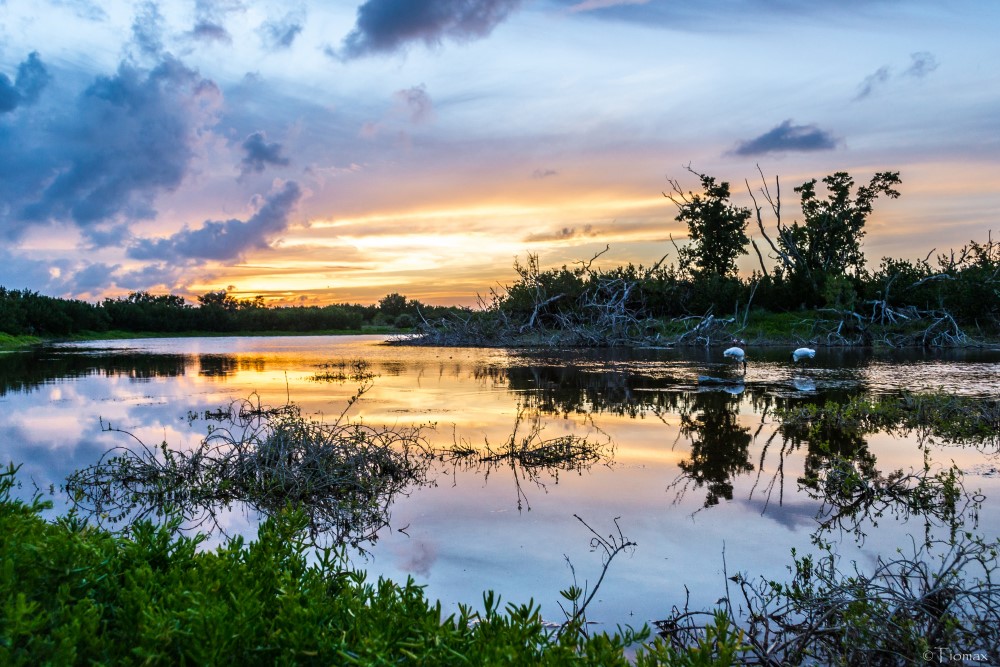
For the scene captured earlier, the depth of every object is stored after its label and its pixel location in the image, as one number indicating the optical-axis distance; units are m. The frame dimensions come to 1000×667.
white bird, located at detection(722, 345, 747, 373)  26.75
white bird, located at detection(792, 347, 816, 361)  26.76
